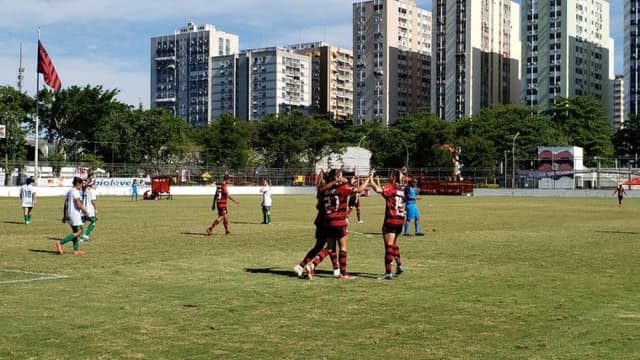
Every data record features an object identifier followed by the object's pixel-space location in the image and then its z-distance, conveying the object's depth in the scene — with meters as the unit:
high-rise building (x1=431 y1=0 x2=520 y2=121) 180.25
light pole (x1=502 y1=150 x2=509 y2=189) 95.69
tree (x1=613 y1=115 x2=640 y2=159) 133.50
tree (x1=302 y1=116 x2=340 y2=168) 118.94
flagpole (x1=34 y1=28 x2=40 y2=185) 59.35
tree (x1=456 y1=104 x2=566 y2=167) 111.81
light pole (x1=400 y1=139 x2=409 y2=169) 119.01
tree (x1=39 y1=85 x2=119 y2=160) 111.31
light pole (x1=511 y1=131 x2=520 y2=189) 92.01
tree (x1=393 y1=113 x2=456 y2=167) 116.06
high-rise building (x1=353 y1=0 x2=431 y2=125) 196.88
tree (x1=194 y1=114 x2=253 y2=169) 115.81
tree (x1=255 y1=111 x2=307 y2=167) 117.44
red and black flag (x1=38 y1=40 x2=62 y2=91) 58.94
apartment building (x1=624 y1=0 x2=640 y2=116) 166.50
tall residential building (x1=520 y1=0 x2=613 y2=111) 172.50
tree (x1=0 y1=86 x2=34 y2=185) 94.30
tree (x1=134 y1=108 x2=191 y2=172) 106.19
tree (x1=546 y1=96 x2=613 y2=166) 133.25
